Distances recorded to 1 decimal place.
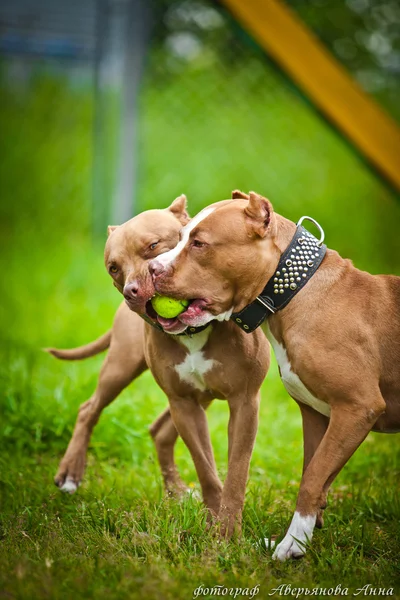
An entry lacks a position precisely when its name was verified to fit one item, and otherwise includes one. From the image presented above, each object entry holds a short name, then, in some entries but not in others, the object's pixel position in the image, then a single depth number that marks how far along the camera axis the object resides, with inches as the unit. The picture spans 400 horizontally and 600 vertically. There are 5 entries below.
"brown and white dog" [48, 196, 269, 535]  319.6
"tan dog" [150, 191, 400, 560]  290.4
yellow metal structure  652.7
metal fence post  775.7
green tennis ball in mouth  299.6
